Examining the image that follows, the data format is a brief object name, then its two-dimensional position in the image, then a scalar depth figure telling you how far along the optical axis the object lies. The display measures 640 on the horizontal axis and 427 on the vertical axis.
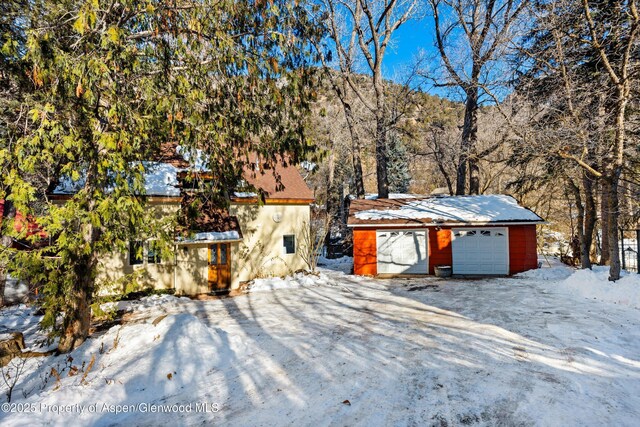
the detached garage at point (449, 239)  14.51
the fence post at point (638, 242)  10.95
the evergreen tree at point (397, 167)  32.91
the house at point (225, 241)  12.11
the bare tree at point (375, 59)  20.03
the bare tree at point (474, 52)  12.65
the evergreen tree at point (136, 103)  4.89
